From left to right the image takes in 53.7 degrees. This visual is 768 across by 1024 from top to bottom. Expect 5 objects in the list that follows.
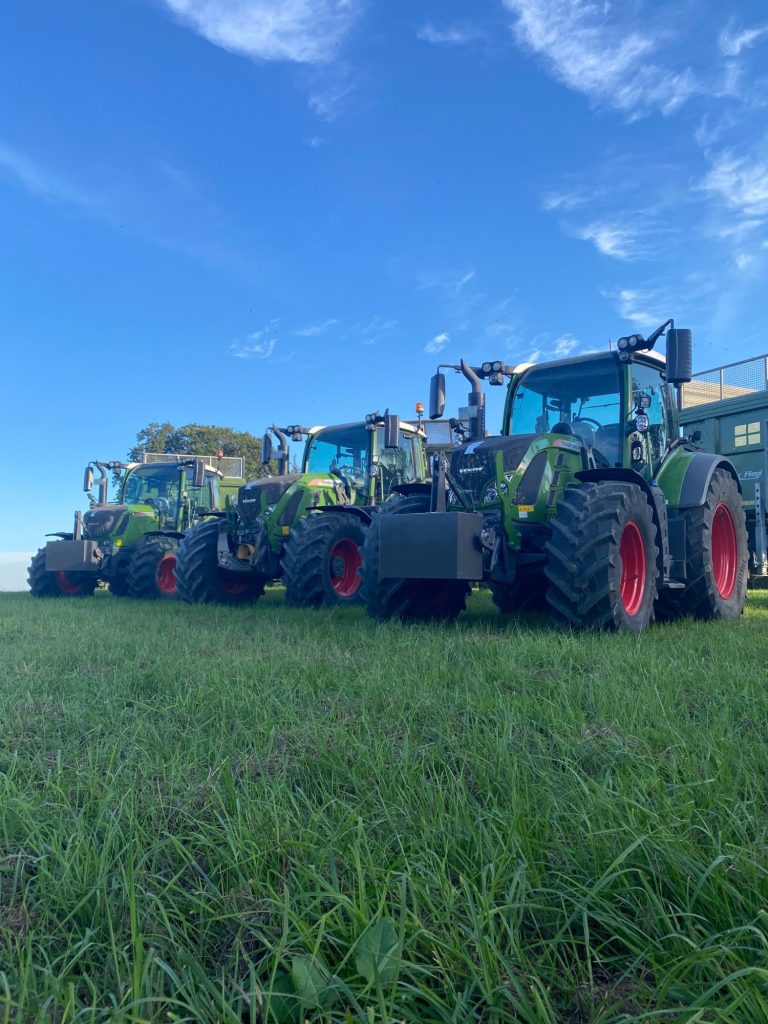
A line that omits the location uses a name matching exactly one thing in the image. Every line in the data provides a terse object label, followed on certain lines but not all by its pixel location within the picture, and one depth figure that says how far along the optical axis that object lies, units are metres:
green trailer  9.05
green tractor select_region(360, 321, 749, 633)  5.03
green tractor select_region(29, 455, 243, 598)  10.95
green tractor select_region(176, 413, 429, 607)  7.95
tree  31.23
